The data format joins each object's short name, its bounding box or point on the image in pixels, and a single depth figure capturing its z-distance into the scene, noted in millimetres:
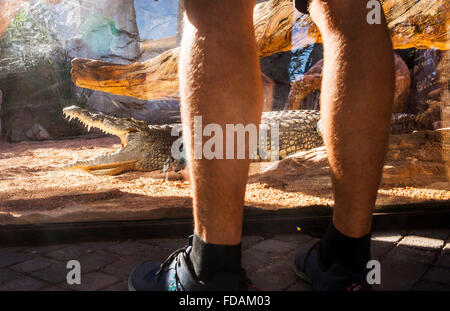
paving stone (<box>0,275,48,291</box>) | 1105
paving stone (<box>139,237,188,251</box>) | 1474
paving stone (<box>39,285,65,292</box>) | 1084
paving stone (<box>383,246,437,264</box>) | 1242
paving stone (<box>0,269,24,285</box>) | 1172
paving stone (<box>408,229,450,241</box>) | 1463
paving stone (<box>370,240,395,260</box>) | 1305
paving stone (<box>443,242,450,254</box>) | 1306
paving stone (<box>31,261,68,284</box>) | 1163
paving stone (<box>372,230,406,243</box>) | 1458
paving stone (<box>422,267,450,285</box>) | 1091
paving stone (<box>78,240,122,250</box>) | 1474
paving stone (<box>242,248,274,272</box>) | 1242
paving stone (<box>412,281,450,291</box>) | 1038
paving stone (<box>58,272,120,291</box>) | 1101
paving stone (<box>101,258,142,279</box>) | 1209
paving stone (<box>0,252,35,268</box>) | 1321
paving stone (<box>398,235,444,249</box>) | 1364
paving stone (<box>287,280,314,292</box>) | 1070
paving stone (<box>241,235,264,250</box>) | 1449
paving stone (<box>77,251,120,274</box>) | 1264
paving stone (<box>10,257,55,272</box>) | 1263
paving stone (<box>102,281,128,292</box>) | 1091
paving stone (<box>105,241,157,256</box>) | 1426
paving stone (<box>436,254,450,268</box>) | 1193
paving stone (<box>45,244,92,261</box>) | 1376
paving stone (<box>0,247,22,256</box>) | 1450
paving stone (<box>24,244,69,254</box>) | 1450
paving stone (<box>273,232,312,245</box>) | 1476
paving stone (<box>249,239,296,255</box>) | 1377
